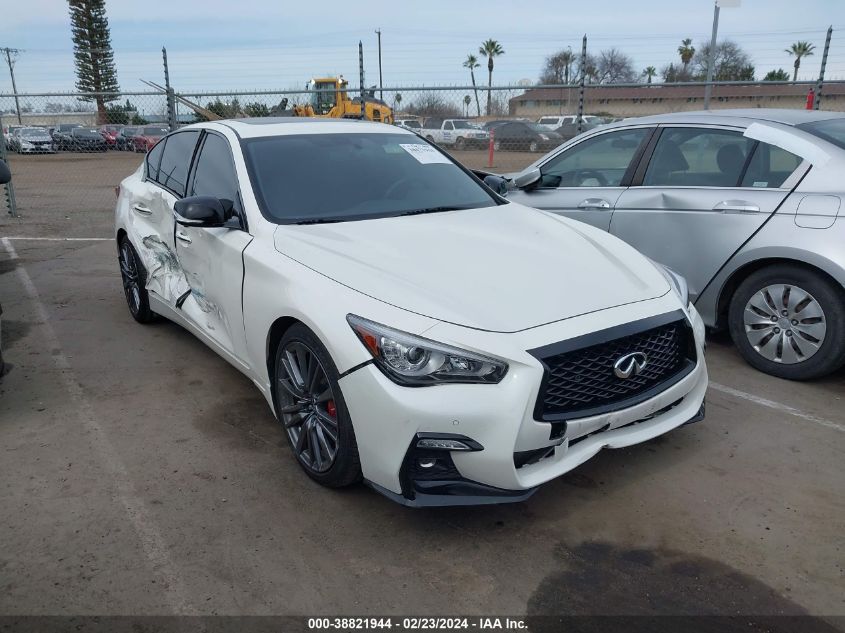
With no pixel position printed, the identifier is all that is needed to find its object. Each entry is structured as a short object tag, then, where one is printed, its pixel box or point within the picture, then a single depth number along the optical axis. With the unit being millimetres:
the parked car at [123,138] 23800
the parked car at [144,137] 26002
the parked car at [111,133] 22281
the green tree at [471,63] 84875
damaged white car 2570
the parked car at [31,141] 24859
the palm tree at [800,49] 60159
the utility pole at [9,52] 27645
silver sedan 4094
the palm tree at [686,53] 69275
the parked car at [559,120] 18512
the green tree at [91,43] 48688
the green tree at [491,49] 81369
